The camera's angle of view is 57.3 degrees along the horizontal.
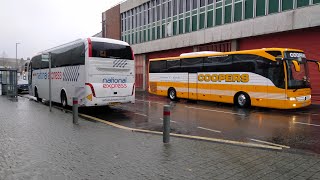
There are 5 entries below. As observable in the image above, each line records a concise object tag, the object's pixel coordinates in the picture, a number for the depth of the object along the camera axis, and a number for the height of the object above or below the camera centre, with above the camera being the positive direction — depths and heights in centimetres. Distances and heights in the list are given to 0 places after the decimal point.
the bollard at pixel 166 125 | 735 -113
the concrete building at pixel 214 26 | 1900 +462
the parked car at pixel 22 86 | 3178 -70
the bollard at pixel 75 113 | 1047 -119
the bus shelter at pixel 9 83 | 2309 -28
